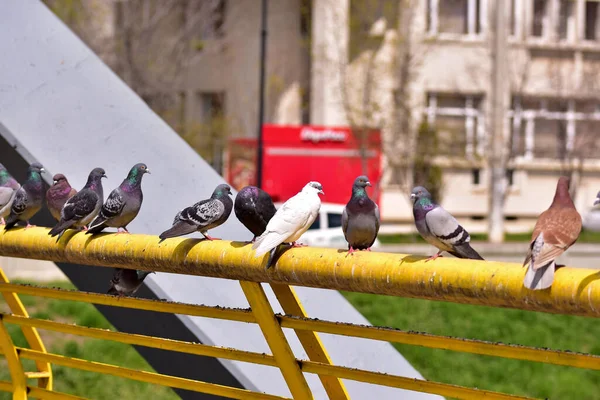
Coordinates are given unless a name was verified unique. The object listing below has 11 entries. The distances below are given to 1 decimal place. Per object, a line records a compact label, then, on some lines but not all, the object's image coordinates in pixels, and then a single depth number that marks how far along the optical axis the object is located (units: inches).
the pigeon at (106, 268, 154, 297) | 287.0
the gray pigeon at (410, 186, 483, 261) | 226.2
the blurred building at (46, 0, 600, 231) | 2164.1
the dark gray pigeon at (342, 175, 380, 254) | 239.6
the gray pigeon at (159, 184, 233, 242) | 251.9
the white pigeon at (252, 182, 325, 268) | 208.3
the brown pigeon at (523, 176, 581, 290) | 162.1
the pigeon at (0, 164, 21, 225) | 312.0
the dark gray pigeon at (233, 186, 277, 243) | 255.6
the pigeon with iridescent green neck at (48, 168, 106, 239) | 269.3
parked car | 1413.6
